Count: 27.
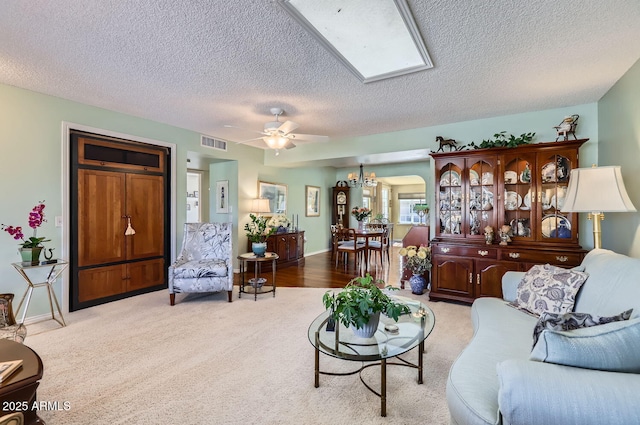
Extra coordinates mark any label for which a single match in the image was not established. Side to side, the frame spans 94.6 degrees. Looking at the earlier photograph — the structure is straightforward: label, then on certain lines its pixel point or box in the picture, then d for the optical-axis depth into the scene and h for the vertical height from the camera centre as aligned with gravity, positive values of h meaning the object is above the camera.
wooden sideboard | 5.92 -0.72
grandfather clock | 8.62 +0.33
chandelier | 7.22 +0.87
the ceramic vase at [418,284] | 4.33 -1.04
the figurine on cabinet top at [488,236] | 3.78 -0.30
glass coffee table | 1.78 -0.85
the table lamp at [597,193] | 2.39 +0.17
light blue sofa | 1.00 -0.65
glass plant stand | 2.96 -0.66
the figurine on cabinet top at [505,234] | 3.67 -0.27
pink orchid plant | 2.92 -0.13
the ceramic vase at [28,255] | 2.99 -0.41
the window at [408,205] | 11.37 +0.32
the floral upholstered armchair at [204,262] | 3.81 -0.66
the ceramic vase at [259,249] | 4.31 -0.52
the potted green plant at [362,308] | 1.87 -0.61
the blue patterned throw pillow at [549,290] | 2.10 -0.58
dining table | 5.88 -0.47
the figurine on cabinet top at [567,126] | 3.47 +1.02
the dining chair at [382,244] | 6.11 -0.66
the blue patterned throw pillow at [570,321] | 1.38 -0.52
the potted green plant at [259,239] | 4.32 -0.39
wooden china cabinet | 3.48 -0.03
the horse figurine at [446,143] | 4.25 +1.01
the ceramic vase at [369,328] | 1.95 -0.77
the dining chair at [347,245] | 6.00 -0.67
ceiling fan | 3.47 +0.98
